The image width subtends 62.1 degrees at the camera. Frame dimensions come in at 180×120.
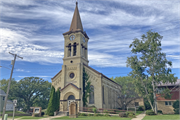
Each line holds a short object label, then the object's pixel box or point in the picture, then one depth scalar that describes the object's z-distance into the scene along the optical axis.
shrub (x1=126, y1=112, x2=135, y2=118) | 25.48
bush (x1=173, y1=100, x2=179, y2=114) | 30.51
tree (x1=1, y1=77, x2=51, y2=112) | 49.47
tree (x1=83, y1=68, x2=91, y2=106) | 34.69
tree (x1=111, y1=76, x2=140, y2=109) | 42.00
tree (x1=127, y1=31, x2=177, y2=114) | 30.38
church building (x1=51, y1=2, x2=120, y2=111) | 34.84
